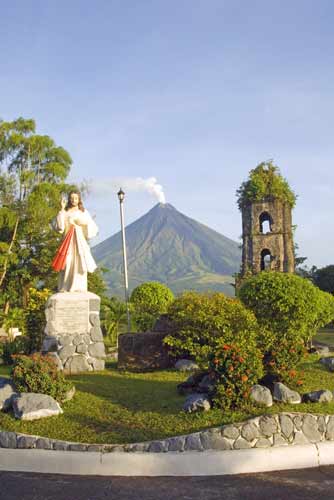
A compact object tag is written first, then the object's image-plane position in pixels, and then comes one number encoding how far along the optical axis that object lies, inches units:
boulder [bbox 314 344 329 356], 719.6
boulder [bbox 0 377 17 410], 333.1
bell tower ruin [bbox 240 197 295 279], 1349.7
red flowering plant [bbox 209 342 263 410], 310.7
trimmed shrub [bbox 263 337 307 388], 366.0
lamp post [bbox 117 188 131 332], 760.2
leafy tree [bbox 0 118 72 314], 1270.9
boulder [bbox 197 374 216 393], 322.6
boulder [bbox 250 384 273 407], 316.5
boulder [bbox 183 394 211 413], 310.5
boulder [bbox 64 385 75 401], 354.3
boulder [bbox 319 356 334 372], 477.7
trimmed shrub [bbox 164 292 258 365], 492.7
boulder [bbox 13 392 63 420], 313.4
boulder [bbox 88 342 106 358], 515.1
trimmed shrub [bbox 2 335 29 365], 636.7
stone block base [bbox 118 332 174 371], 511.5
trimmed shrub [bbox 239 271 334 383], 634.8
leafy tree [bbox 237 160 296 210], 1366.9
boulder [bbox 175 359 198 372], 489.4
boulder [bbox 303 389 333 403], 335.0
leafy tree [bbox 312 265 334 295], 1571.1
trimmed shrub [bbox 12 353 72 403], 344.8
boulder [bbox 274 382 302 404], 329.1
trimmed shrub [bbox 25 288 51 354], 668.7
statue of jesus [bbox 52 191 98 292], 530.9
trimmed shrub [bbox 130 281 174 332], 949.2
